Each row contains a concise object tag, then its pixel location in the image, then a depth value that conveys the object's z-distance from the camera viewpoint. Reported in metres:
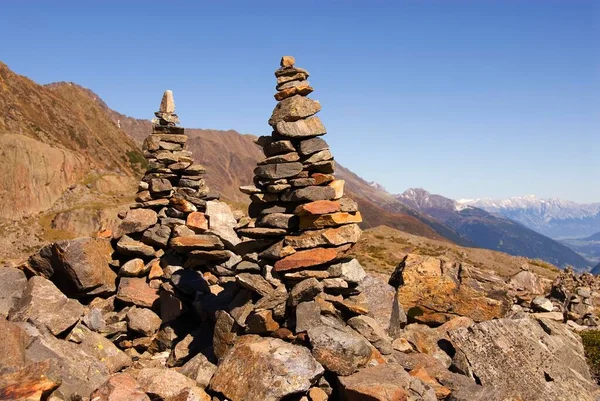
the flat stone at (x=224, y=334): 12.01
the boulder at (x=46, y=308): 12.53
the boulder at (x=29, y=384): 7.83
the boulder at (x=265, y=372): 9.64
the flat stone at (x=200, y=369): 11.12
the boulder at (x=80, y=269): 15.91
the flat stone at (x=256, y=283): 12.35
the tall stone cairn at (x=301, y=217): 12.40
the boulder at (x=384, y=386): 9.38
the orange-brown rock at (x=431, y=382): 11.01
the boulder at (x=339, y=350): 10.41
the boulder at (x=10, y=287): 13.57
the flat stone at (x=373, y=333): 12.10
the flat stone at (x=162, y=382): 9.83
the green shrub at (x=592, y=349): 14.50
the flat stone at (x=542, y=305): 21.08
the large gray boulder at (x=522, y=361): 11.98
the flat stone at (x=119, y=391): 9.12
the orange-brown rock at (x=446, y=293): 15.75
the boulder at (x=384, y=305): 14.14
